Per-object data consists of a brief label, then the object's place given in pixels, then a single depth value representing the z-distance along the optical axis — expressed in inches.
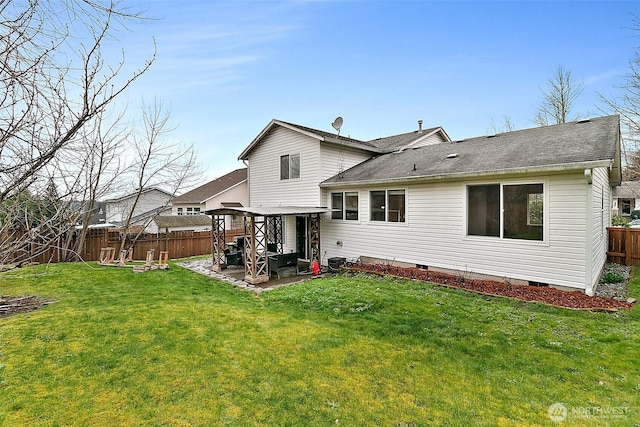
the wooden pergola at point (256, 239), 372.2
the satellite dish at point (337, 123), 521.0
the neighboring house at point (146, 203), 1079.8
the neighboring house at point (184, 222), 738.8
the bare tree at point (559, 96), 826.2
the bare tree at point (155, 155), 554.3
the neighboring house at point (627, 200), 1155.6
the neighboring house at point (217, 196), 957.2
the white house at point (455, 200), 274.1
